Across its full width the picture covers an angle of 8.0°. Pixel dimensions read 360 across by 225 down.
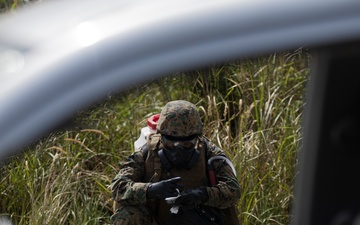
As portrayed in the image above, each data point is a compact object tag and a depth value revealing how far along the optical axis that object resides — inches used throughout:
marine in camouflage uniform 533.6
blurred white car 262.5
